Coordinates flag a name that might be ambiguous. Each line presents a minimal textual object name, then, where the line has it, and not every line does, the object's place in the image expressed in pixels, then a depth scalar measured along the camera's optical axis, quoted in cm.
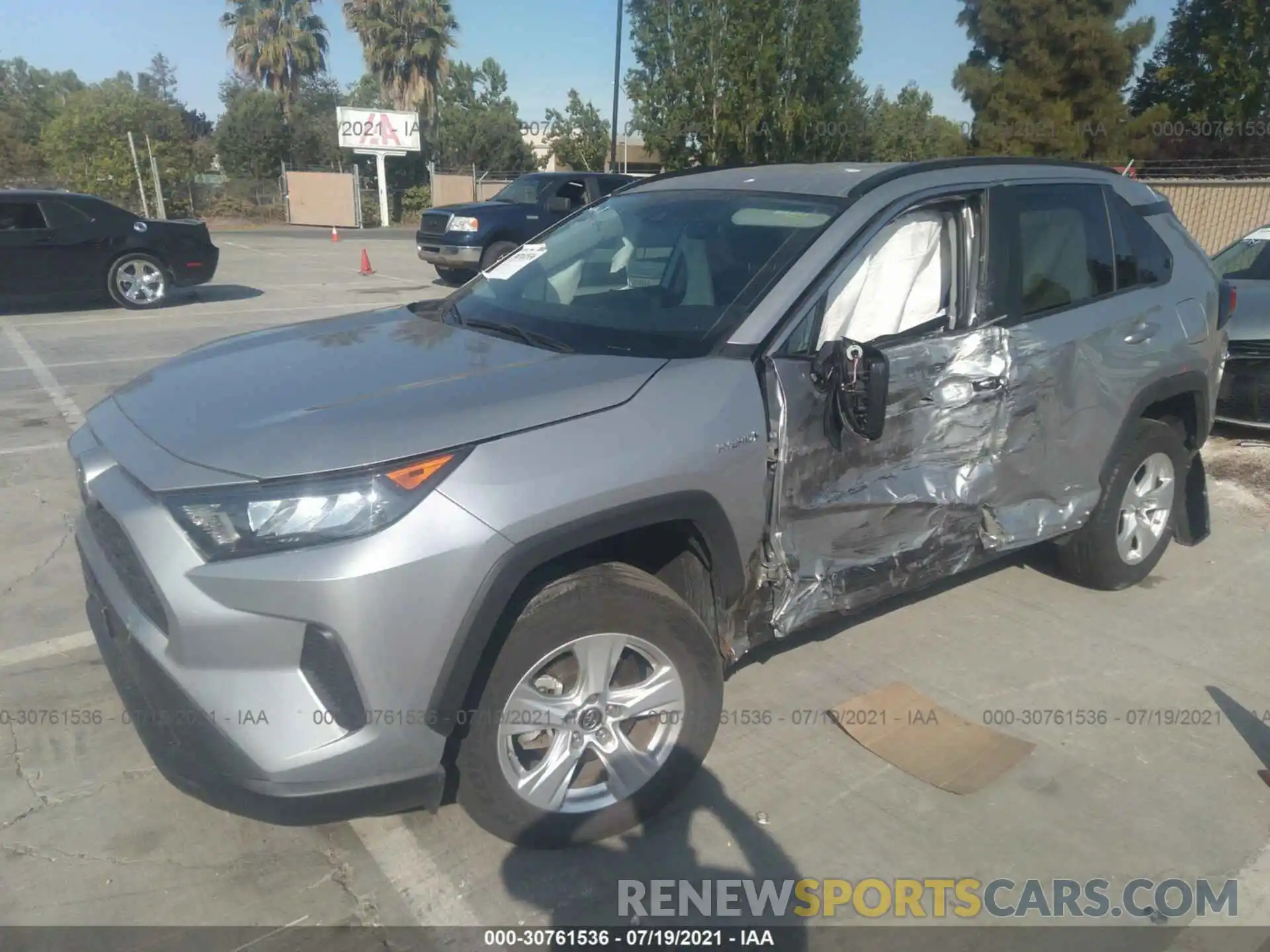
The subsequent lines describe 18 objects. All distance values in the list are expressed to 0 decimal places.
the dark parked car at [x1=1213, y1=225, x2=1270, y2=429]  694
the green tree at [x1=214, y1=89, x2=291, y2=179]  4119
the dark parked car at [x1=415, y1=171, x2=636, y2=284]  1481
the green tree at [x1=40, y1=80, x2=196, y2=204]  3194
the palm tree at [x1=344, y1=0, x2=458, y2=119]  4112
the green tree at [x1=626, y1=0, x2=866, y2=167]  2092
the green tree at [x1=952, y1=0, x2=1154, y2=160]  3094
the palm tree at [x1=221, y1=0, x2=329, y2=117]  4347
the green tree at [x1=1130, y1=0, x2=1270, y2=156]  2797
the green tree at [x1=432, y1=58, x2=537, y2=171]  4869
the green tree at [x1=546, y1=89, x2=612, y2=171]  3506
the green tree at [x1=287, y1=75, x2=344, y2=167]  4256
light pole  2601
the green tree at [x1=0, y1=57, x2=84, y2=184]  3781
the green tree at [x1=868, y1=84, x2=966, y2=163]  2727
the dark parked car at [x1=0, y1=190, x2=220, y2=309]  1159
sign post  3581
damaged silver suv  235
